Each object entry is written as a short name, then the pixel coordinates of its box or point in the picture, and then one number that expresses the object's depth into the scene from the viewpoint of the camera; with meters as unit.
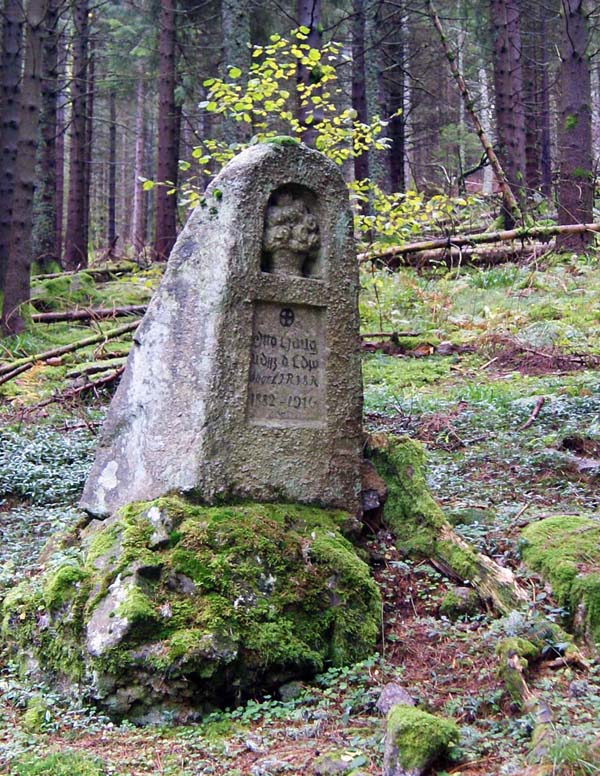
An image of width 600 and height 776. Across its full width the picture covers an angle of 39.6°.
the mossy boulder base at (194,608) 3.90
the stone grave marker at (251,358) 4.75
